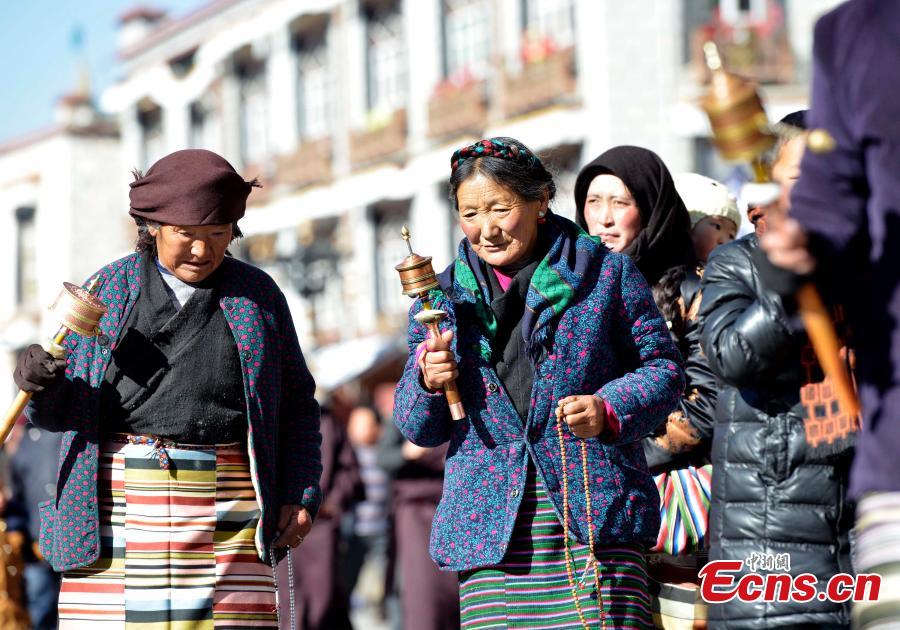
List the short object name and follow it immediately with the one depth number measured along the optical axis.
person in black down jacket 8.56
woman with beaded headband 8.57
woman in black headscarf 10.46
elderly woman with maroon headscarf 9.30
